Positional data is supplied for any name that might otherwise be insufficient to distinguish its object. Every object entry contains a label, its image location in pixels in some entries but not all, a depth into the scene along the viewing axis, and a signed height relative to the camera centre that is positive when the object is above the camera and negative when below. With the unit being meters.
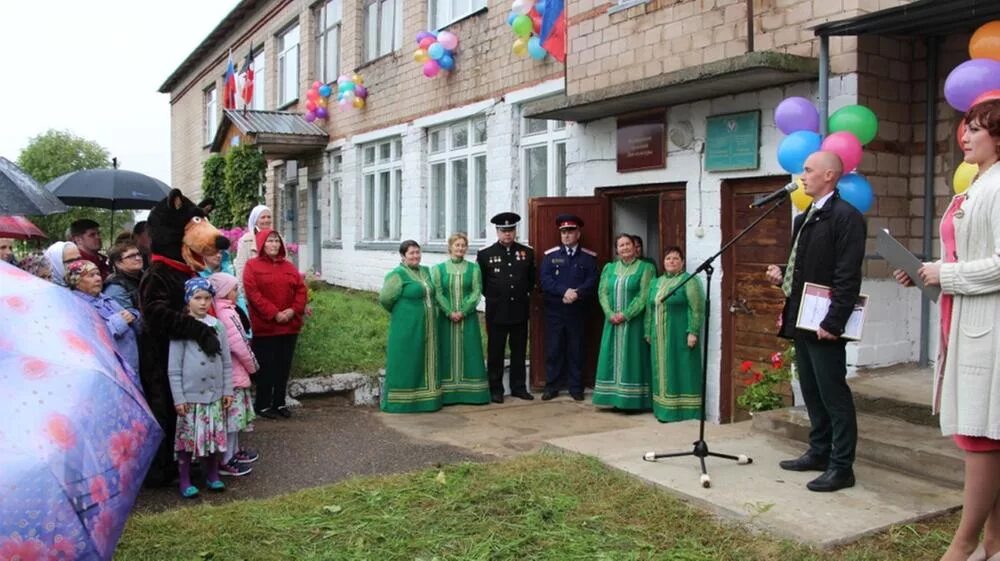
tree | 35.19 +3.60
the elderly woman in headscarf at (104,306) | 5.32 -0.38
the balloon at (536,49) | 10.52 +2.33
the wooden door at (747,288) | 6.90 -0.34
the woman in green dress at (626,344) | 7.70 -0.86
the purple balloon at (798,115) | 5.95 +0.88
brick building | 6.18 +1.17
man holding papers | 4.48 -0.22
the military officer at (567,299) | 8.15 -0.50
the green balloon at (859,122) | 5.61 +0.79
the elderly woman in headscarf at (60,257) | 6.00 -0.09
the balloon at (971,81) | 4.65 +0.88
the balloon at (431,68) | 12.95 +2.59
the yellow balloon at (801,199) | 5.78 +0.30
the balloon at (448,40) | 12.66 +2.93
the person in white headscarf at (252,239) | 8.19 +0.05
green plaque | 6.92 +0.83
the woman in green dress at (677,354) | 7.34 -0.91
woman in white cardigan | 3.32 -0.33
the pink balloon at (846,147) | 5.41 +0.60
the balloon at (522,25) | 10.45 +2.60
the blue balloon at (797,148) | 5.70 +0.63
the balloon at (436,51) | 12.72 +2.79
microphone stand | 4.85 -1.21
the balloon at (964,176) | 4.73 +0.38
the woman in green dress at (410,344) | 7.89 -0.89
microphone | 4.62 +0.26
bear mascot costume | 5.33 -0.33
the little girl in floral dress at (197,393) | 5.32 -0.90
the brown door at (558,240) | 8.46 +0.06
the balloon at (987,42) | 4.79 +1.11
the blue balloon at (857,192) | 5.48 +0.33
